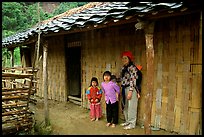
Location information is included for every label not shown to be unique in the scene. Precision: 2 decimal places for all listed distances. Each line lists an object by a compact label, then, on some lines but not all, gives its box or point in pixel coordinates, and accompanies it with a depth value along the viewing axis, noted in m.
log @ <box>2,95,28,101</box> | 4.87
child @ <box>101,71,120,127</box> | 5.89
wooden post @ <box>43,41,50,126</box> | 6.07
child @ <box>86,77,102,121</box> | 6.34
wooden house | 4.36
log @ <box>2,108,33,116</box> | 4.98
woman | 5.61
